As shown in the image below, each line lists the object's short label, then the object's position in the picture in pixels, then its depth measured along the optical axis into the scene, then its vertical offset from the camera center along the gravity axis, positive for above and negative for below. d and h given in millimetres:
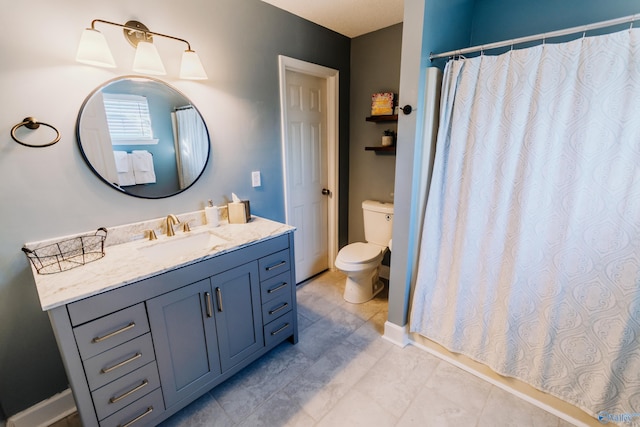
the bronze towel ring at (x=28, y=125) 1278 +77
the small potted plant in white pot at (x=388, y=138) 2564 +29
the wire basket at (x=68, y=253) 1345 -538
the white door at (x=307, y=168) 2537 -239
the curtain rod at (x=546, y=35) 1137 +461
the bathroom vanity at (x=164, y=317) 1143 -807
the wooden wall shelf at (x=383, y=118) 2438 +196
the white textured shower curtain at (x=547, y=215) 1224 -356
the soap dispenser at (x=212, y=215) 1915 -471
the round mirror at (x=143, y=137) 1495 +30
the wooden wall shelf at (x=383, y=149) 2576 -68
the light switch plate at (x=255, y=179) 2232 -280
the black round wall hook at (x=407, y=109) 1674 +182
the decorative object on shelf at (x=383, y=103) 2490 +323
